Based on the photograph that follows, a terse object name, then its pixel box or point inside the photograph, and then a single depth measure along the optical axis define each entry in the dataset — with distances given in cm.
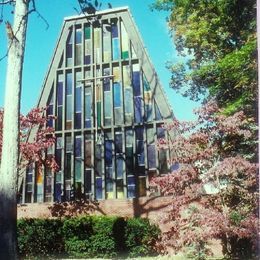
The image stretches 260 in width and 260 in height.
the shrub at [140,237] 1719
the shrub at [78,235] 1712
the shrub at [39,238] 1734
